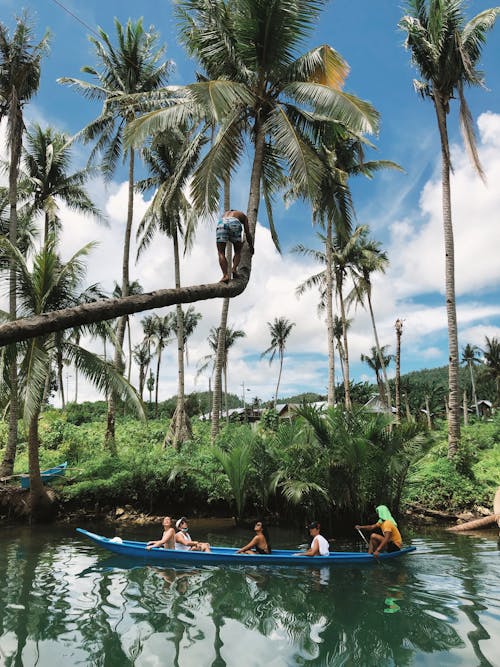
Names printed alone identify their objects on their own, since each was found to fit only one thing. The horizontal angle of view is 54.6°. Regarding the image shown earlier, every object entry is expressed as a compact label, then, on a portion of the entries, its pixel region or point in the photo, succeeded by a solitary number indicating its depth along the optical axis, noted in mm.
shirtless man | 6539
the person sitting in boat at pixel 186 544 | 10251
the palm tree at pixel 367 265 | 28484
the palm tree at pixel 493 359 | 54625
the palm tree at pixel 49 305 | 13500
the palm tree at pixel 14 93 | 15781
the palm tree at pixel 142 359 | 55062
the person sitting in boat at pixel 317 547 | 9672
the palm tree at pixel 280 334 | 51312
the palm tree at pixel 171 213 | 20534
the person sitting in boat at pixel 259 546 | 9828
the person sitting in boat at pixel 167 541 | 10258
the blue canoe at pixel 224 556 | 9711
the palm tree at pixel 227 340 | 47219
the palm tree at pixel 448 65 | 15516
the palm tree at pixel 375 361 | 47031
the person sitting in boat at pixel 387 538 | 9992
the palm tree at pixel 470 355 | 59156
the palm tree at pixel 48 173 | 22188
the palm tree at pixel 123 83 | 19484
